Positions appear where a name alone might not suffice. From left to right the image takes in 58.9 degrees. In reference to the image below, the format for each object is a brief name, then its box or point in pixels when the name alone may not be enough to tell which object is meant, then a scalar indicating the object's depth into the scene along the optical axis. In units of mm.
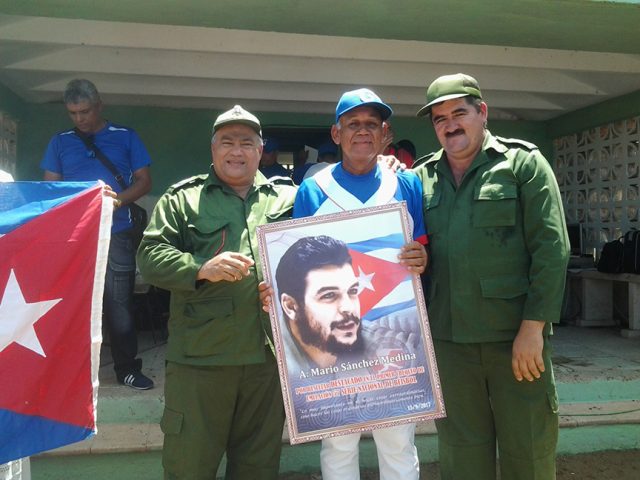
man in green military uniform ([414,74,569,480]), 2277
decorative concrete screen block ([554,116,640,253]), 6414
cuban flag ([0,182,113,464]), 2240
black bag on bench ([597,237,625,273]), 5969
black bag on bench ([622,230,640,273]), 5836
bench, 6418
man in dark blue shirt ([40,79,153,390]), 3633
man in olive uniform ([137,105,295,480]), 2334
